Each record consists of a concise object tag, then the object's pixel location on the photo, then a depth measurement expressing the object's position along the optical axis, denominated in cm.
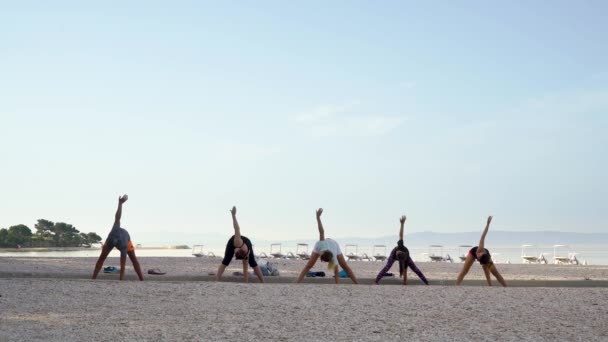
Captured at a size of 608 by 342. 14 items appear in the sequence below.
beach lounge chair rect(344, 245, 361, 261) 5346
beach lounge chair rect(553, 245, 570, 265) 4719
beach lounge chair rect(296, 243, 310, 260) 4838
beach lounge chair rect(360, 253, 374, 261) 5242
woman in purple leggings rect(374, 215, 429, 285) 1509
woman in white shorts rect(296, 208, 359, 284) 1487
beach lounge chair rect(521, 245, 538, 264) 4863
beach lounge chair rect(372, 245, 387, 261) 5035
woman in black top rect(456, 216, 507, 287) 1519
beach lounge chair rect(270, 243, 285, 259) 5241
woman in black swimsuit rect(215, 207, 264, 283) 1466
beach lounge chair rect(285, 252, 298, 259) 5245
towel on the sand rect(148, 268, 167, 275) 1867
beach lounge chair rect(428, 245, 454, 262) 5125
